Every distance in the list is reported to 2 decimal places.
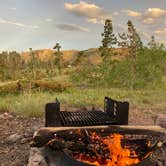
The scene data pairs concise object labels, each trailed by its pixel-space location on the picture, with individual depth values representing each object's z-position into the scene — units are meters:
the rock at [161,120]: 3.50
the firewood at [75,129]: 2.12
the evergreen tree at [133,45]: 10.86
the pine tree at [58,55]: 24.40
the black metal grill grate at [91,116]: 2.30
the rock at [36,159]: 2.25
